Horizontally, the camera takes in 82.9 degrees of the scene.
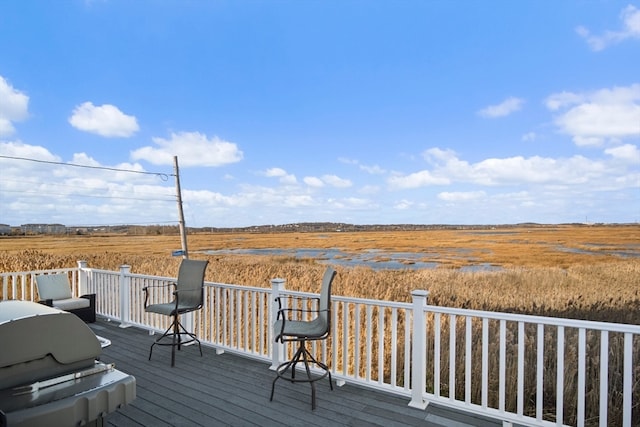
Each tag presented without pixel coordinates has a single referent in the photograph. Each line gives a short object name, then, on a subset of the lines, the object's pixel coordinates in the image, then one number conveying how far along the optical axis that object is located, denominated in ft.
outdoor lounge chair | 16.48
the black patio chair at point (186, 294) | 12.79
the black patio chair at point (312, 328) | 9.57
